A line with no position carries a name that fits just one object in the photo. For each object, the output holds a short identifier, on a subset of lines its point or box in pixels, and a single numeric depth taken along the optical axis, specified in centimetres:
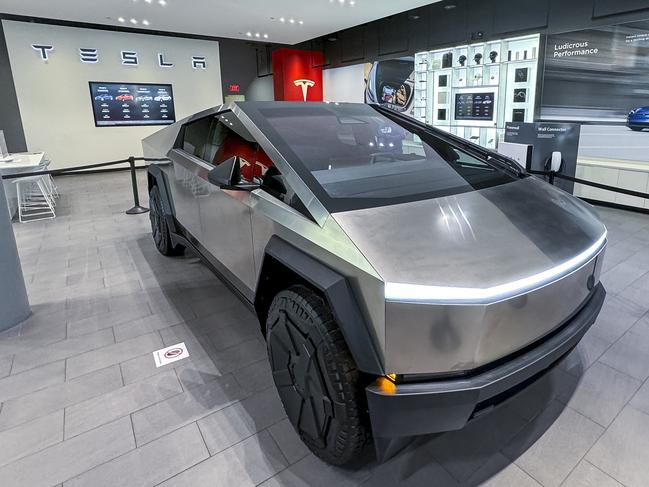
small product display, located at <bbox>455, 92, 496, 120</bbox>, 688
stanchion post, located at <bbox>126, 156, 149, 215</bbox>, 538
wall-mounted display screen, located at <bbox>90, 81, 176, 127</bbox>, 921
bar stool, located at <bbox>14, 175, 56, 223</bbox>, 537
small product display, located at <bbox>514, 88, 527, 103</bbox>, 632
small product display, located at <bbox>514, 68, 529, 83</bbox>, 629
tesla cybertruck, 108
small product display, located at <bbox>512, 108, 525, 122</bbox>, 641
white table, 521
